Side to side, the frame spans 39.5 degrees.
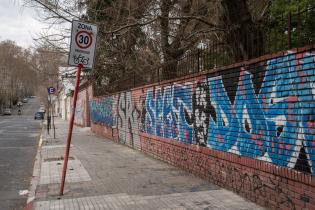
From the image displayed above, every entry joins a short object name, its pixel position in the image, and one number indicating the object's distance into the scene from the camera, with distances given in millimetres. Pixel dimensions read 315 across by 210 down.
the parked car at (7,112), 100200
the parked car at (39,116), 66912
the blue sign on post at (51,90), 26725
